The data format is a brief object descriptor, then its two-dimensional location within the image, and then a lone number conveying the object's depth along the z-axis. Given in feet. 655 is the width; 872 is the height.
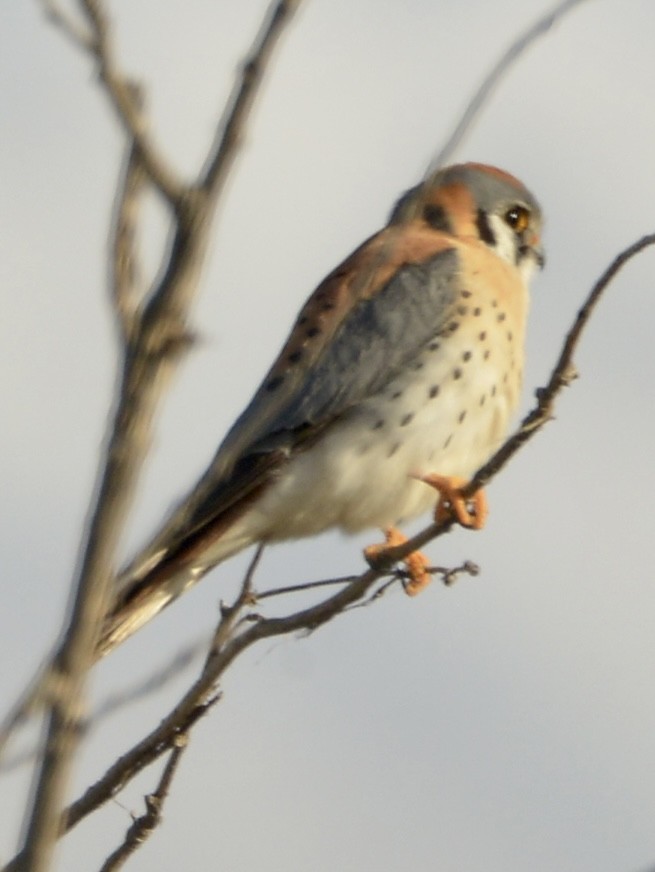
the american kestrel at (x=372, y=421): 36.24
